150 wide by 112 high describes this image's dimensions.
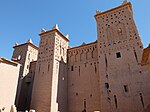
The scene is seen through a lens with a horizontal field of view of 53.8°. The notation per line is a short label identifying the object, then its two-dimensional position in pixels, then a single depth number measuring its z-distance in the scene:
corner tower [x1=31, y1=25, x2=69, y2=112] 13.93
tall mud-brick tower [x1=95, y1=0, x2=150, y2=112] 11.68
